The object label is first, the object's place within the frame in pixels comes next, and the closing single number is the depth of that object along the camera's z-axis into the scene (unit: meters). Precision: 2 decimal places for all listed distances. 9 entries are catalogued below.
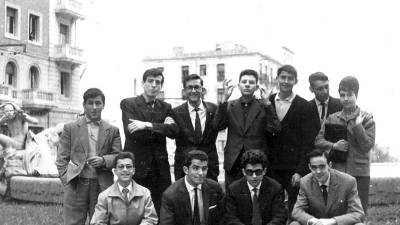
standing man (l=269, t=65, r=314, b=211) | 6.43
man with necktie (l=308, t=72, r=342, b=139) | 6.64
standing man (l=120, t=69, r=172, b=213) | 6.46
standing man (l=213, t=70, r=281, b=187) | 6.39
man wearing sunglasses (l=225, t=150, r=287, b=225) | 6.12
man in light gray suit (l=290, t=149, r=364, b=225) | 5.99
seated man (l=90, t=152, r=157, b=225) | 5.97
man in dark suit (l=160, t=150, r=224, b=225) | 6.04
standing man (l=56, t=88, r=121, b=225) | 6.30
